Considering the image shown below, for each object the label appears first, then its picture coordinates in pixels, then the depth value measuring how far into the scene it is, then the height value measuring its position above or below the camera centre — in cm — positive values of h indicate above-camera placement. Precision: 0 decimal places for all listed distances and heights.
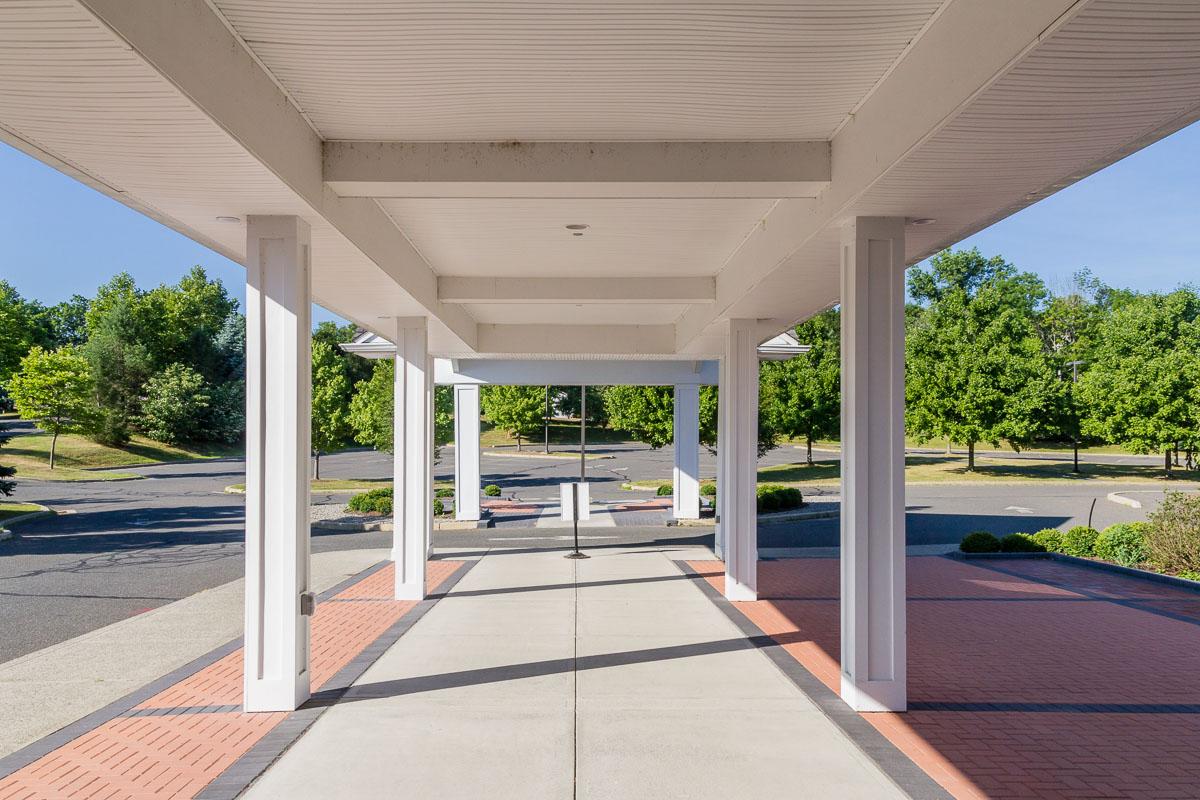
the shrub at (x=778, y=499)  2430 -190
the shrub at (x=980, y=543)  1648 -212
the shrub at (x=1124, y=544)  1509 -200
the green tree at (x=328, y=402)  3669 +127
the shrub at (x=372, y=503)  2297 -190
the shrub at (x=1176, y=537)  1388 -172
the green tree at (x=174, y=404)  5609 +176
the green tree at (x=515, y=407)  4725 +135
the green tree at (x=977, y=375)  4134 +266
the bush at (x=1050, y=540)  1628 -204
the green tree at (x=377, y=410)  3303 +85
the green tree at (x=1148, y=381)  4022 +235
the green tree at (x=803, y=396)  3994 +160
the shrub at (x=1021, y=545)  1636 -214
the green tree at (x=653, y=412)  3038 +66
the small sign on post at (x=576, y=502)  1576 -128
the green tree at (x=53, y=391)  4659 +217
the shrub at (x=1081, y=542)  1598 -205
